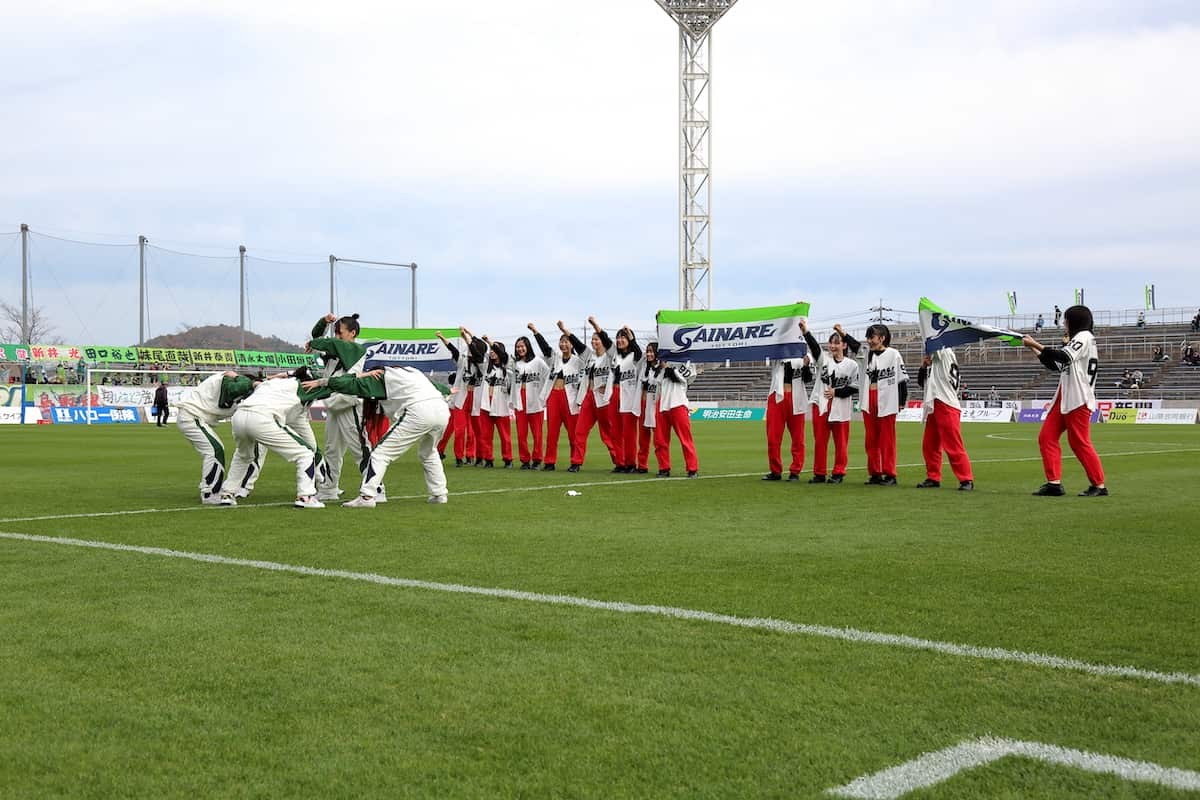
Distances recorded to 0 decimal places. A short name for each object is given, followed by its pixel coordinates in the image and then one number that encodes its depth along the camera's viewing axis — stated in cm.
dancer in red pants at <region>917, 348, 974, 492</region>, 1301
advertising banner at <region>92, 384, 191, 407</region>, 5416
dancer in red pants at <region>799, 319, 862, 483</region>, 1427
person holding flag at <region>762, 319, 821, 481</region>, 1472
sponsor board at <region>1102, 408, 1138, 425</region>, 4497
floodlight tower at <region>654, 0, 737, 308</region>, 6644
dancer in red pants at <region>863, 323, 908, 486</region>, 1362
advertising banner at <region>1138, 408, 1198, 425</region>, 4347
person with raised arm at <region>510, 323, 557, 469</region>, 1736
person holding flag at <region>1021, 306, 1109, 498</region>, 1183
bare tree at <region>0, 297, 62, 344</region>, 6225
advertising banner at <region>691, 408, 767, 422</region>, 5202
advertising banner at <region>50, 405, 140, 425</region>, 4698
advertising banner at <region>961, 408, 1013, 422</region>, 4700
